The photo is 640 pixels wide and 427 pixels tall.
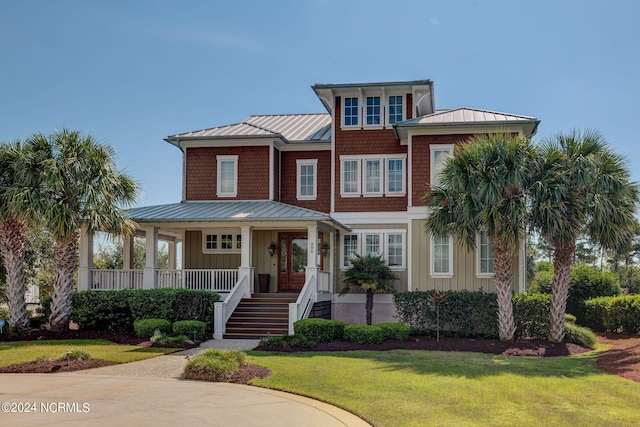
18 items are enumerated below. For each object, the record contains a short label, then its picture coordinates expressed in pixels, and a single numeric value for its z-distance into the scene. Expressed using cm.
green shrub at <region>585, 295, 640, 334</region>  2162
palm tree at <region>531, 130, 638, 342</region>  1775
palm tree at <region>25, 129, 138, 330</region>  1872
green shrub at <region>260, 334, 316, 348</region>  1655
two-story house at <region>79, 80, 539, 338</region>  2123
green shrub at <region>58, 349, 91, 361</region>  1396
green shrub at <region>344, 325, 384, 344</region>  1734
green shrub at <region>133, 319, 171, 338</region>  1827
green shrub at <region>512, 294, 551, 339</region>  1900
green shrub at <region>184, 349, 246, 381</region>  1205
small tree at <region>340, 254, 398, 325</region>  2133
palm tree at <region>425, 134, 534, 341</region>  1777
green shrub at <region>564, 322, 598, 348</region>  1859
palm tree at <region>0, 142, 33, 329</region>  1914
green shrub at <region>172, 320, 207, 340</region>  1803
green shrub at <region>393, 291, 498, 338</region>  1970
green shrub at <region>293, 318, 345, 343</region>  1736
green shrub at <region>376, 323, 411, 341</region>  1803
